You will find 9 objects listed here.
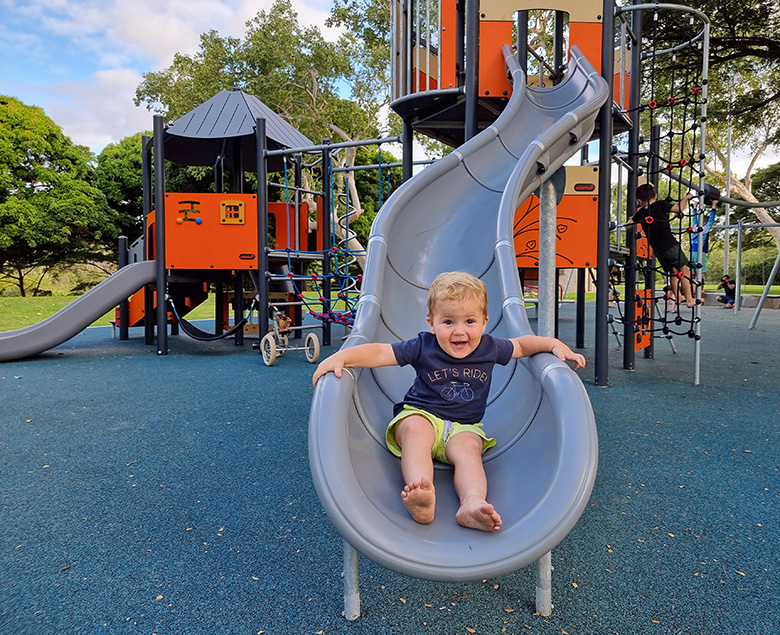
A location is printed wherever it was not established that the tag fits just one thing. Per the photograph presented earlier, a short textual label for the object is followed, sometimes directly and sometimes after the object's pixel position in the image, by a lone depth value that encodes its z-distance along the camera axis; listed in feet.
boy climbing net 17.08
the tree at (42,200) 54.75
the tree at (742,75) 27.20
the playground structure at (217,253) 20.13
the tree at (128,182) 61.25
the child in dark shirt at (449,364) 5.63
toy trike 18.71
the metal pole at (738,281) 34.37
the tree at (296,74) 48.29
